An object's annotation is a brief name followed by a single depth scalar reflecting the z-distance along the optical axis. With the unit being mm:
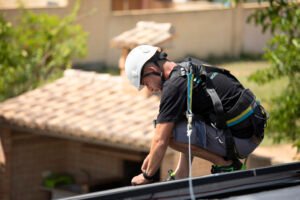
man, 7600
